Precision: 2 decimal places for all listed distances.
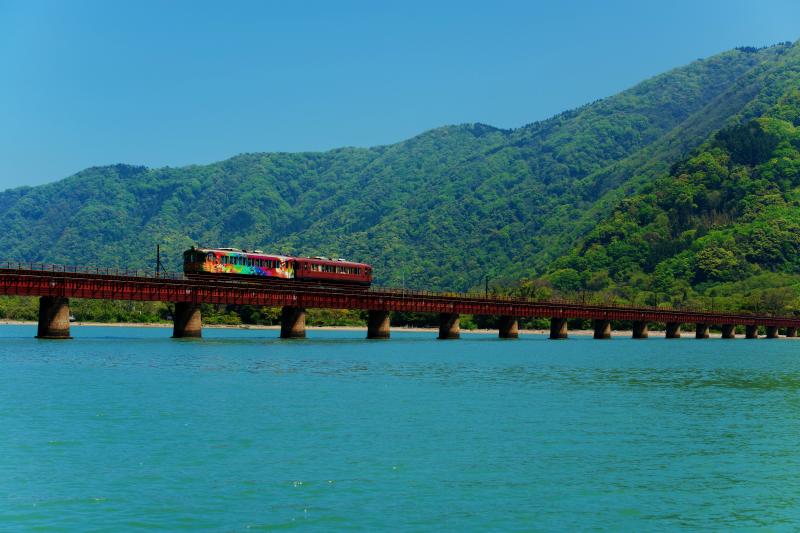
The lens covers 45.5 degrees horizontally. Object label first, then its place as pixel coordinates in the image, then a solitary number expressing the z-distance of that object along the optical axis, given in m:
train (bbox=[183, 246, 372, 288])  128.25
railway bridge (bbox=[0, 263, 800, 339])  107.06
